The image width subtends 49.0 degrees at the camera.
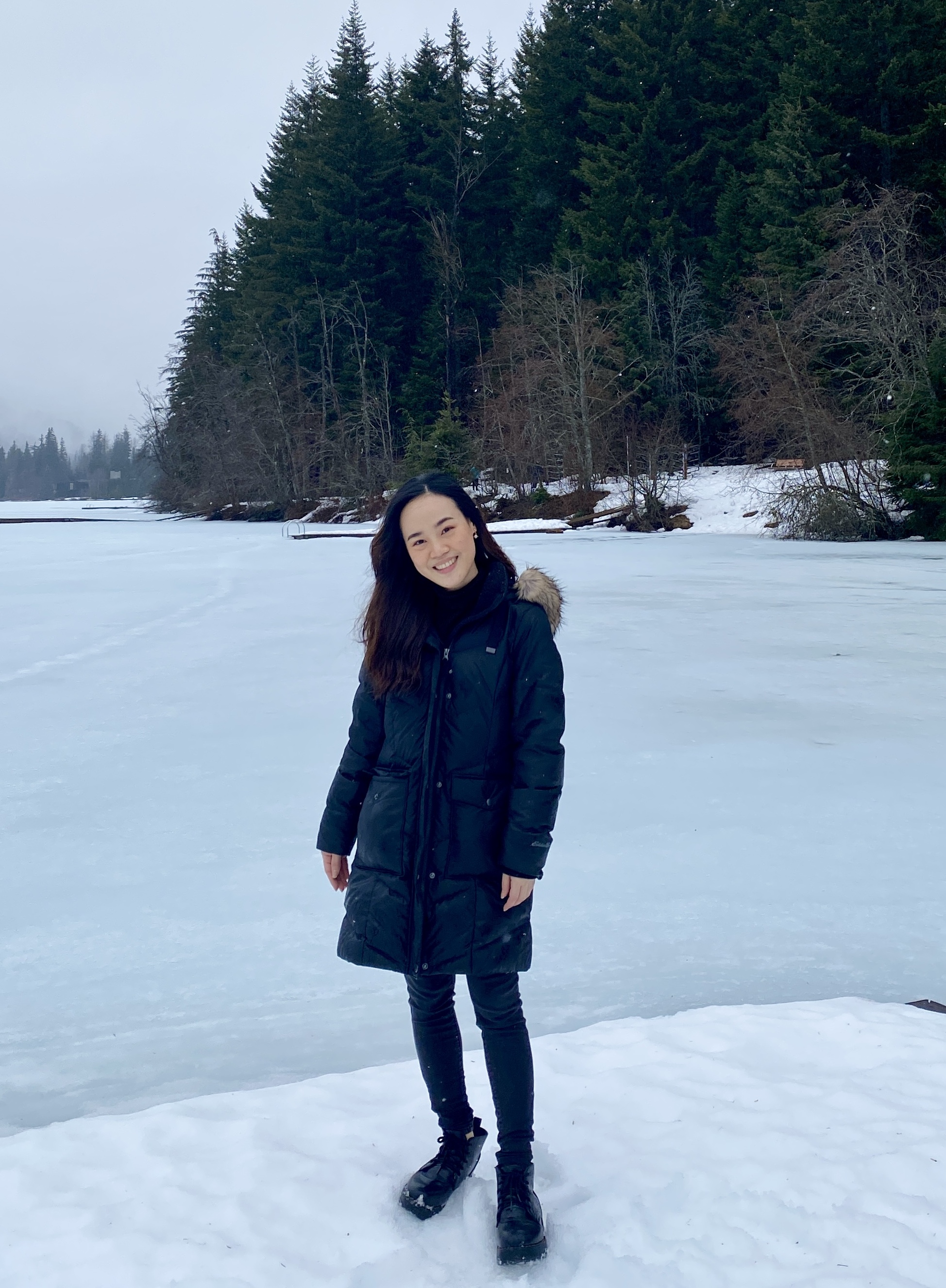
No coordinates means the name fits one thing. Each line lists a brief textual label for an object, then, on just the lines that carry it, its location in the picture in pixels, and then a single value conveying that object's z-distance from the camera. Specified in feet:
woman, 6.25
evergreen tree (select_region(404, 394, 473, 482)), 106.52
